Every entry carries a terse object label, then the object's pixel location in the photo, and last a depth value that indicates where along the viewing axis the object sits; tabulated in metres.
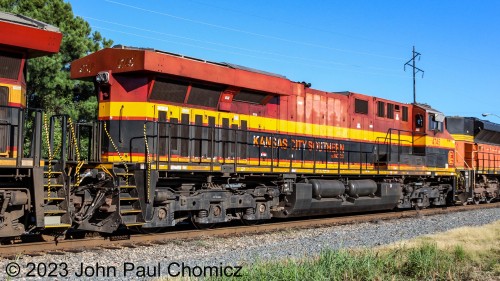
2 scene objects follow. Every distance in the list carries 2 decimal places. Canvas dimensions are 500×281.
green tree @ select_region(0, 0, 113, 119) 20.42
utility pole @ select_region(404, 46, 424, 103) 44.24
